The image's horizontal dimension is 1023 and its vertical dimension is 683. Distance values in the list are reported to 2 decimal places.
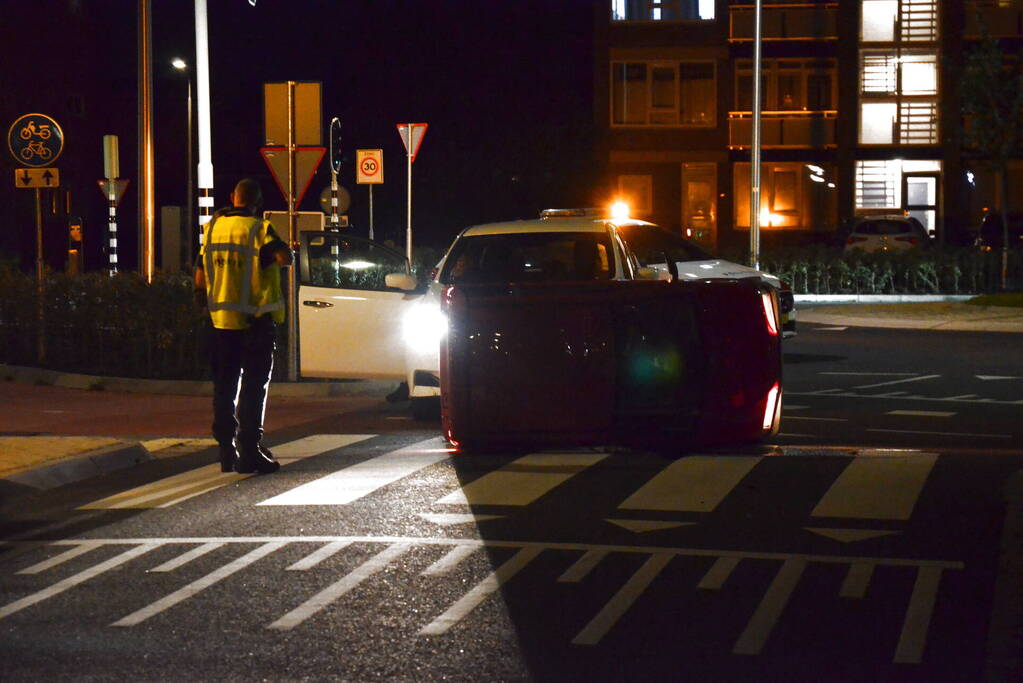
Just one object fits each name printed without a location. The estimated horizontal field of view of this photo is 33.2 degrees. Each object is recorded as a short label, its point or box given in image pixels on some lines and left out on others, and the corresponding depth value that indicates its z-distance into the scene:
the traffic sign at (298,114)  18.00
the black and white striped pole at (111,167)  32.19
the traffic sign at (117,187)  32.31
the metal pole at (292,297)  17.78
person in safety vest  11.05
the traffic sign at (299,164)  18.12
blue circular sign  19.56
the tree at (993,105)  37.34
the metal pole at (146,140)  23.14
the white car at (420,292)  13.57
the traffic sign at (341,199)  31.85
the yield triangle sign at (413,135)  26.52
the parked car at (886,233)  42.28
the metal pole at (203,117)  21.39
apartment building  52.97
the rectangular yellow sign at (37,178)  19.56
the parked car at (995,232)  45.44
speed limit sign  30.27
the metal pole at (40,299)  19.73
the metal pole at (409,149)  26.50
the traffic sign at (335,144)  29.31
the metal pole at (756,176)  33.56
